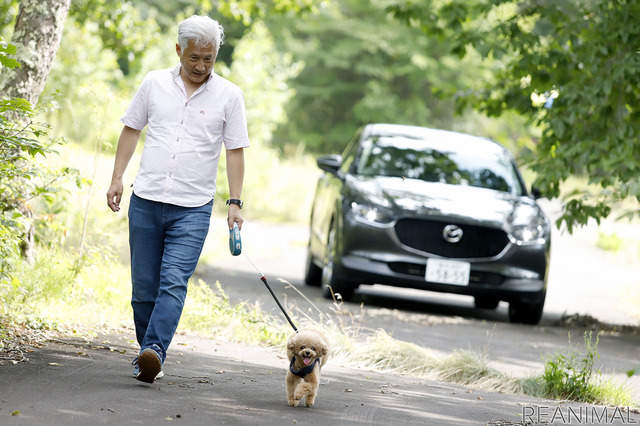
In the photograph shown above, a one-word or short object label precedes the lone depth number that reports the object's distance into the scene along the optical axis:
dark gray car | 18.95
